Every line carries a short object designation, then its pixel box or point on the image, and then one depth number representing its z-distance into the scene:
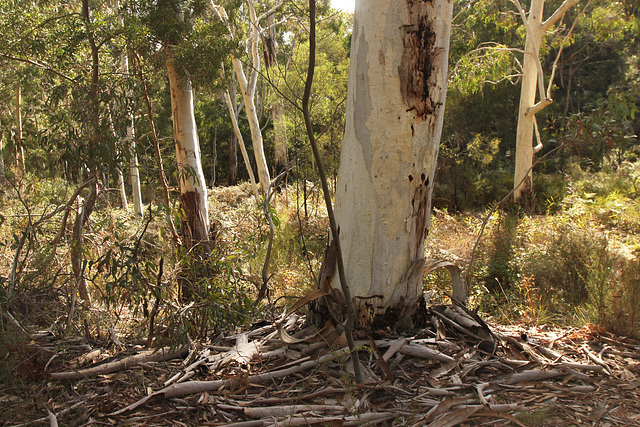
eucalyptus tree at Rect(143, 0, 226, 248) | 6.09
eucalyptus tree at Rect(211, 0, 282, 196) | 12.12
